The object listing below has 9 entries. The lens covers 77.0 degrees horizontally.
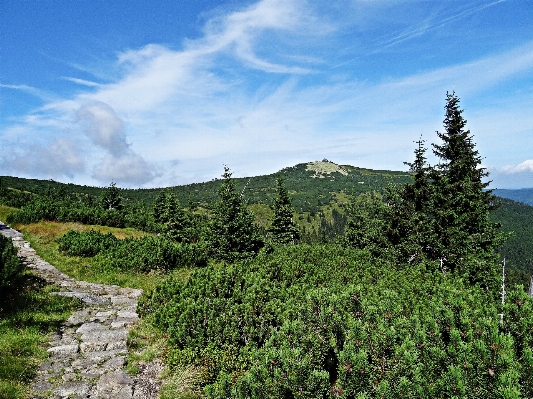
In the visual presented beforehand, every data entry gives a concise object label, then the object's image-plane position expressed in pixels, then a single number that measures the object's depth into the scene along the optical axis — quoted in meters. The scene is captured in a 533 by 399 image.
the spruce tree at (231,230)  22.88
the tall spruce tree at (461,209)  16.05
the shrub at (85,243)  15.60
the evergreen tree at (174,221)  41.84
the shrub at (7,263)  8.63
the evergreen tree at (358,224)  46.41
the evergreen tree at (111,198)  46.87
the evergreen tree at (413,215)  16.73
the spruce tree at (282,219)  41.97
